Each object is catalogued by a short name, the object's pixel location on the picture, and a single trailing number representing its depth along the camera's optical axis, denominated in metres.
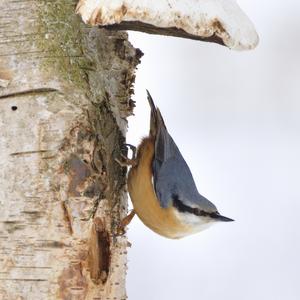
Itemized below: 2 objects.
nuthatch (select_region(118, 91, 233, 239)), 6.04
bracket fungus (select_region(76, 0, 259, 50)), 4.26
